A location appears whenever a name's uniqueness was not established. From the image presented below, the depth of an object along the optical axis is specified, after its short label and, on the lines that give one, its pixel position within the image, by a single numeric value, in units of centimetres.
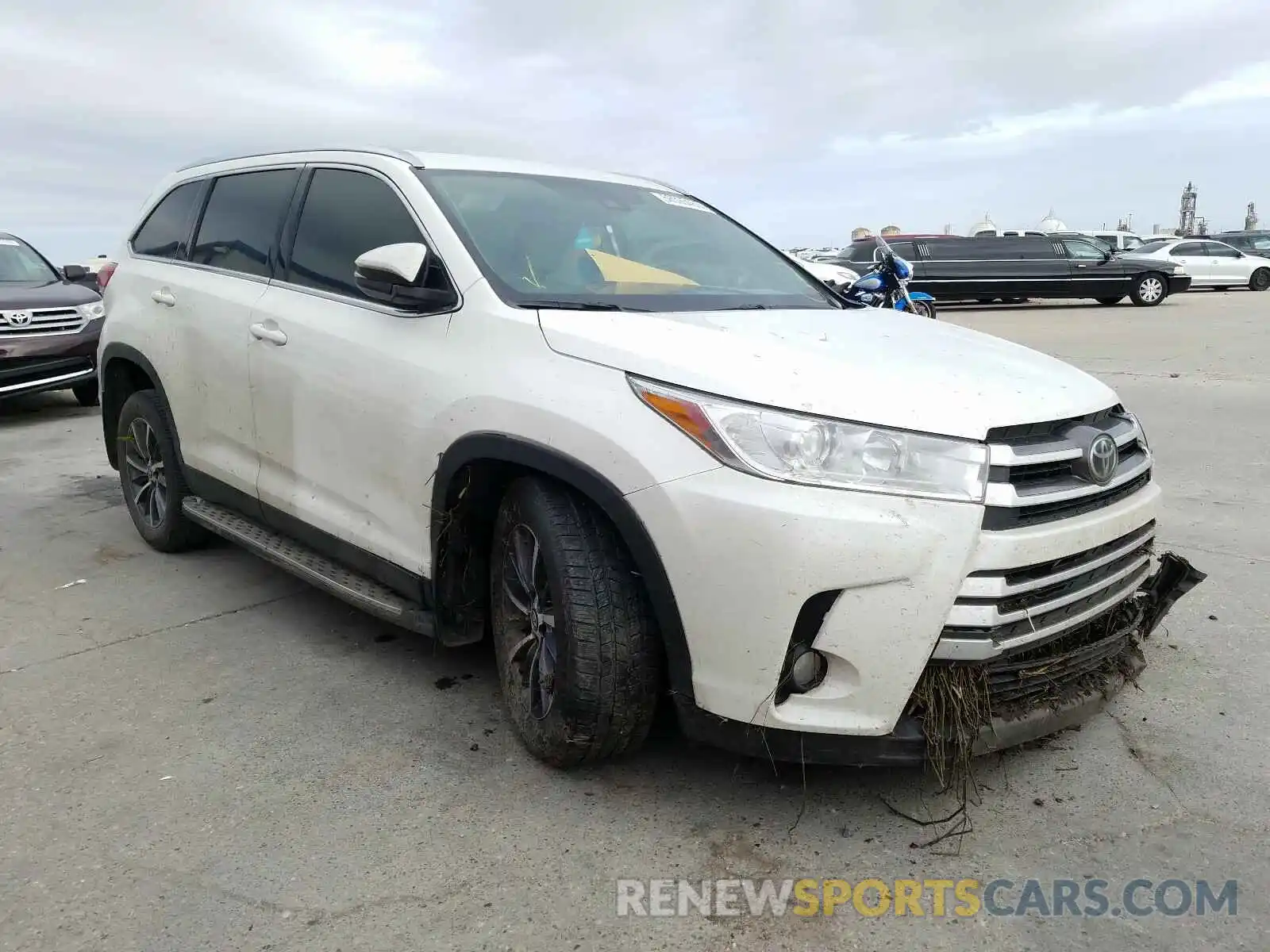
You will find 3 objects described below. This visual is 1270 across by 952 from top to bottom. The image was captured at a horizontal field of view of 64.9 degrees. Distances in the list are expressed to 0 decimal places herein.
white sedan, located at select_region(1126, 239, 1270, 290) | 2636
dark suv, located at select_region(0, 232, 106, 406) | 875
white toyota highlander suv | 228
